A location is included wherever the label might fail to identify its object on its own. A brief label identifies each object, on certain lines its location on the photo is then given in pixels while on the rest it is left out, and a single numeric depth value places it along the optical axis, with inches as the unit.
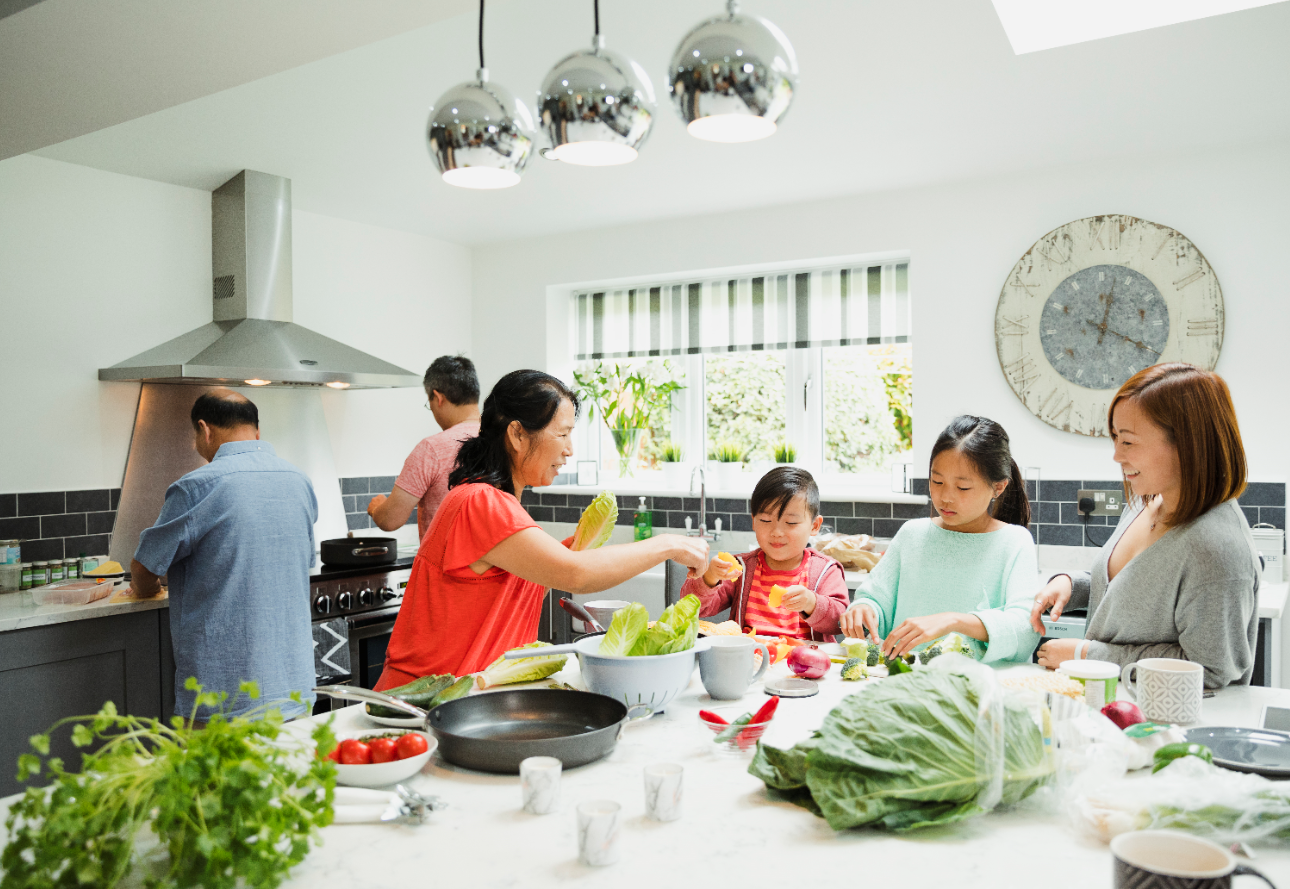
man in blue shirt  107.3
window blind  173.0
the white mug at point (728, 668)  62.9
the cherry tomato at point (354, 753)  47.7
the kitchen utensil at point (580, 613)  70.6
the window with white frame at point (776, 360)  175.6
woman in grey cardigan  63.6
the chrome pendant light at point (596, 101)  52.9
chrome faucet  175.8
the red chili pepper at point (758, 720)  52.8
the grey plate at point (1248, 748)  47.0
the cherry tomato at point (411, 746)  48.8
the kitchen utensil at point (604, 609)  70.2
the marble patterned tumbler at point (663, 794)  43.1
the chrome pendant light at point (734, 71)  49.1
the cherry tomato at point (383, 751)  48.2
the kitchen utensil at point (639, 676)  57.6
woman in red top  70.4
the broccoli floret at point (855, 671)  68.0
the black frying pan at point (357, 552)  152.2
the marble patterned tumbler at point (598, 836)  38.3
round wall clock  139.6
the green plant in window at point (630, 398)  197.8
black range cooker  144.6
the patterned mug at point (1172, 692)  57.0
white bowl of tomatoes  46.4
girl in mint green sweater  85.2
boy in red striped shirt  95.7
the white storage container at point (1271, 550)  131.0
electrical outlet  144.0
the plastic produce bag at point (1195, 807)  38.6
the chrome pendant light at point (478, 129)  56.1
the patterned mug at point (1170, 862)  31.5
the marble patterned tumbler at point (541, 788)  43.9
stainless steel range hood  147.3
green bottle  183.3
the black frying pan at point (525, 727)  48.6
